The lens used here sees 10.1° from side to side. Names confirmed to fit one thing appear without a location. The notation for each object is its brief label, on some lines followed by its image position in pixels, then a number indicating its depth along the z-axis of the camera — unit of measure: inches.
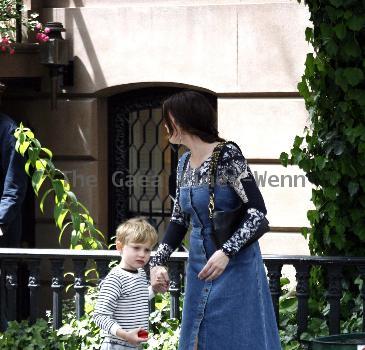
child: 405.3
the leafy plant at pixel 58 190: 563.4
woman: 377.9
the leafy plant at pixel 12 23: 645.3
